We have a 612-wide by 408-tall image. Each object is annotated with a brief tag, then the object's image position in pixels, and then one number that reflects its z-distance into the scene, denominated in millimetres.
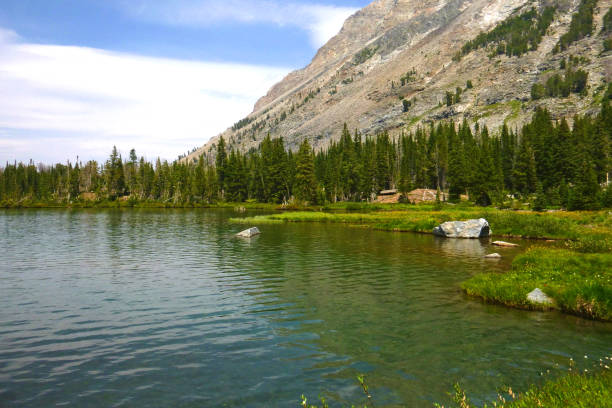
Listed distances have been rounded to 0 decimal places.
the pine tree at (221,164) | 152875
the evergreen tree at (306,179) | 111812
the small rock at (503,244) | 38656
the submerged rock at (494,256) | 31200
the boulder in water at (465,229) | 45812
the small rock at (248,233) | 45534
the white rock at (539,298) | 17280
